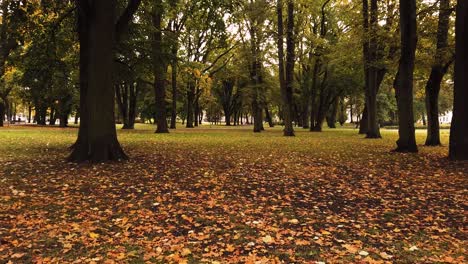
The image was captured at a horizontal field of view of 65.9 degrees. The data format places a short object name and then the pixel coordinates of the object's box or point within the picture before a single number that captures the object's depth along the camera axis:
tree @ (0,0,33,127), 12.30
